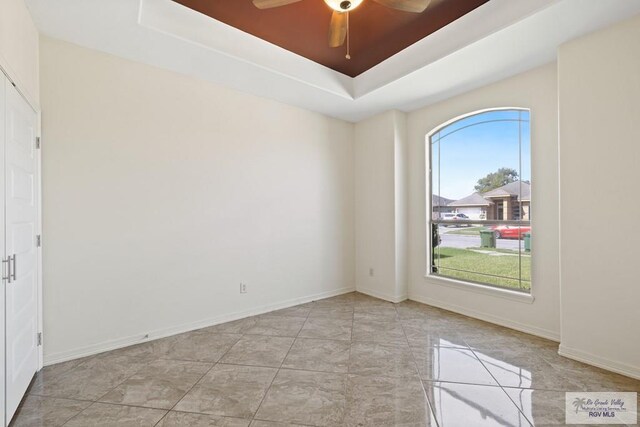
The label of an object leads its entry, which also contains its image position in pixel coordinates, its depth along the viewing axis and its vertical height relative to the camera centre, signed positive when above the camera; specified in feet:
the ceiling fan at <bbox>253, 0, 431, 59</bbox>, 6.81 +5.01
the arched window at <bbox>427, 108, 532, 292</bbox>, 10.88 +0.55
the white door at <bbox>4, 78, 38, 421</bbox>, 6.02 -0.71
